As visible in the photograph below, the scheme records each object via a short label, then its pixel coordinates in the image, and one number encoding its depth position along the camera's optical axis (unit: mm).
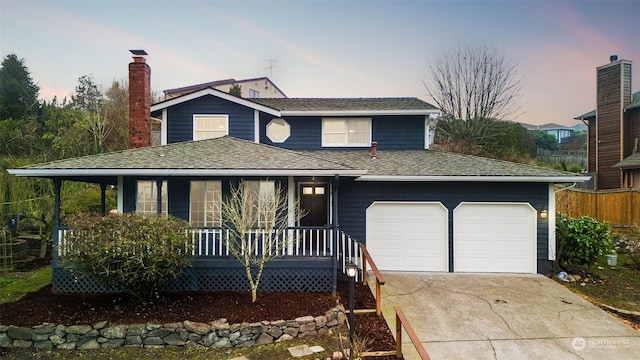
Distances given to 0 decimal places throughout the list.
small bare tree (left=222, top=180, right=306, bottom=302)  6723
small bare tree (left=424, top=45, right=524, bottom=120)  22219
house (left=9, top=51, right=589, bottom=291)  7613
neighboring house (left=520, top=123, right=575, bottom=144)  56719
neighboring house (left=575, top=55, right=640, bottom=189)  17672
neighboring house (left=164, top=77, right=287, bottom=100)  31688
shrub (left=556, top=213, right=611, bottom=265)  9070
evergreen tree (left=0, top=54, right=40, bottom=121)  24266
